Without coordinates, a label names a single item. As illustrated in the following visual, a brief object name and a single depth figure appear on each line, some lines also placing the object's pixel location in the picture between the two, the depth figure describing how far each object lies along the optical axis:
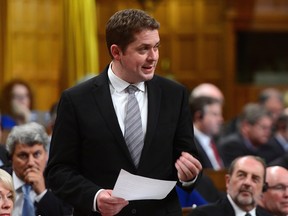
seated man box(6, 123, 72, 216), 7.98
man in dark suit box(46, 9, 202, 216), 5.18
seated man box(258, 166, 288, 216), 9.17
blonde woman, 6.41
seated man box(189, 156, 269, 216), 8.15
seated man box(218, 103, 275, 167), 13.28
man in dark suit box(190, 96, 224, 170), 12.40
